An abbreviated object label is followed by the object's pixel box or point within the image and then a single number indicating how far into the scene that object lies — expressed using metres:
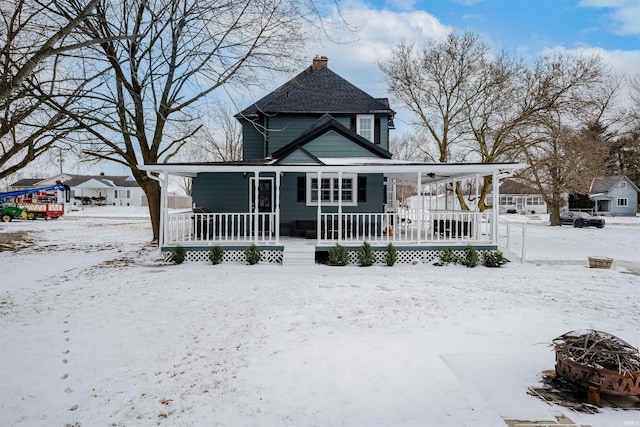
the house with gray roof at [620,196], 44.75
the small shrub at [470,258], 11.12
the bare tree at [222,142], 34.75
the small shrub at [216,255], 11.30
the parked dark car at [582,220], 27.38
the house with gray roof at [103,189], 51.78
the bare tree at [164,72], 13.30
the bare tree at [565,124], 20.44
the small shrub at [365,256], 11.16
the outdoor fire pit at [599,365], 3.38
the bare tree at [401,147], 43.49
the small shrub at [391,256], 11.20
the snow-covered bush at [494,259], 11.20
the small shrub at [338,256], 11.09
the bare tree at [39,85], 4.45
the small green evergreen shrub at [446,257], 11.35
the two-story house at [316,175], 11.69
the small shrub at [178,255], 11.31
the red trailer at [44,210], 29.47
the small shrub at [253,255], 11.30
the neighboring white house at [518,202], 48.78
